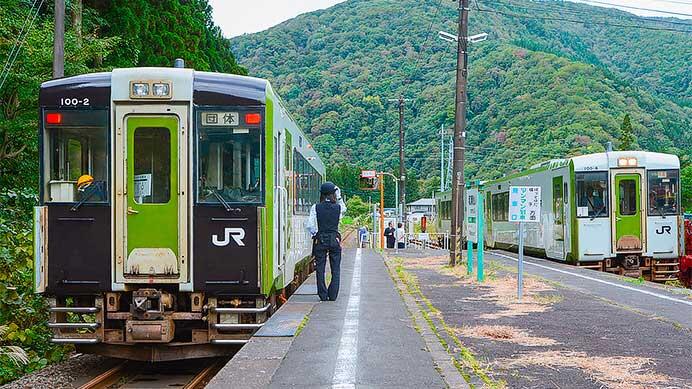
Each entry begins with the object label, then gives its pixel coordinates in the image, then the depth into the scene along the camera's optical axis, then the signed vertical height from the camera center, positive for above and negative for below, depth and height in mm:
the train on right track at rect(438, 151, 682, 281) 20922 -275
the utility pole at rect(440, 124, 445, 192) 53500 +3762
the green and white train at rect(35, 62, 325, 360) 9195 +24
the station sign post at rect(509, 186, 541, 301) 13750 -44
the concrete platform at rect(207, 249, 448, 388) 6965 -1431
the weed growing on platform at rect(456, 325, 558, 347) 8977 -1479
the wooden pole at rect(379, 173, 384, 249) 34844 -632
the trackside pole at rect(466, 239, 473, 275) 18686 -1309
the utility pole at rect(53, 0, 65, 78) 15484 +2958
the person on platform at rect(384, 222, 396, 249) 36844 -1440
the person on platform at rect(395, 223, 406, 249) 37575 -1492
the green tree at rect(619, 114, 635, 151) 52781 +4099
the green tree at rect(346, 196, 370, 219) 75250 -334
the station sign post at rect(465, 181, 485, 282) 17031 -404
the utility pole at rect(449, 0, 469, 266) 21609 +1796
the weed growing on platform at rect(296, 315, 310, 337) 9483 -1405
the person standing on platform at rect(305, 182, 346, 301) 11984 -291
